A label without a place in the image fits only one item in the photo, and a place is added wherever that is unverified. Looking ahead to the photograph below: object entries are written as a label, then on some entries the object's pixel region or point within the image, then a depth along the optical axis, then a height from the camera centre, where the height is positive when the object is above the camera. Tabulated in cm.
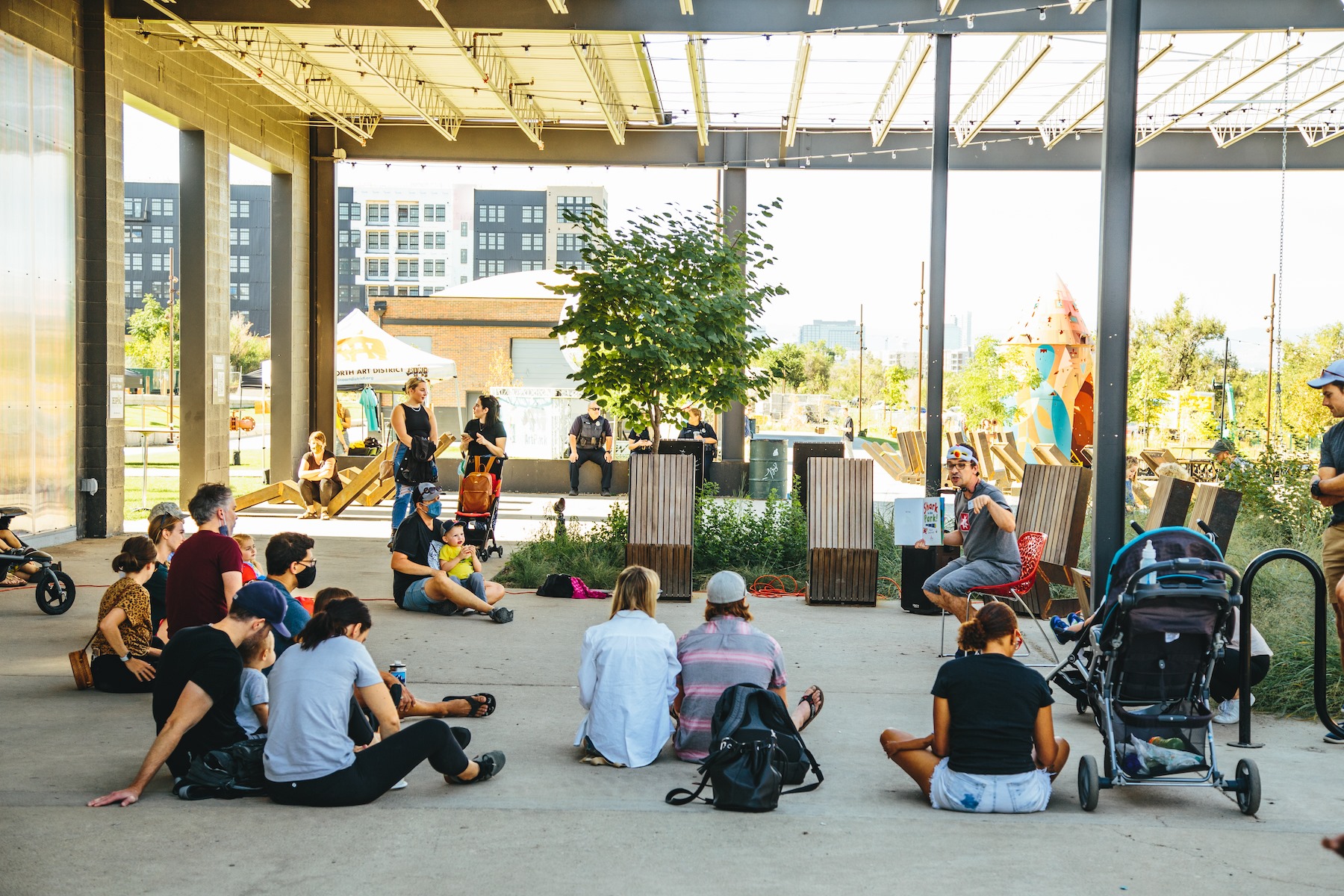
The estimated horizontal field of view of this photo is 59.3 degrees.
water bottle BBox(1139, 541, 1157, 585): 574 -72
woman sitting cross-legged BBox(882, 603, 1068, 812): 496 -137
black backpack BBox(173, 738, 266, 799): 507 -165
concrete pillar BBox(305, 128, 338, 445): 2247 +208
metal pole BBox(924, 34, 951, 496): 1397 +193
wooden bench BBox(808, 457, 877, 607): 1097 -124
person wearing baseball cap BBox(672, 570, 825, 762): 571 -126
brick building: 5631 +337
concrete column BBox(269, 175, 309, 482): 2158 +108
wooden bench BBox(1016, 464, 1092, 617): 994 -94
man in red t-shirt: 659 -104
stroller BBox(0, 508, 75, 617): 971 -155
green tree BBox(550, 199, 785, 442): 1183 +87
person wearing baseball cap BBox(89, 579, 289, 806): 503 -133
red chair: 838 -126
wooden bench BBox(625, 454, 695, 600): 1108 -112
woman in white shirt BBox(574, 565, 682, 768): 569 -140
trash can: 2008 -107
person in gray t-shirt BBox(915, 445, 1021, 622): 838 -100
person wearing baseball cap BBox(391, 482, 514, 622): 980 -146
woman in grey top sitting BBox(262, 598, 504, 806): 492 -142
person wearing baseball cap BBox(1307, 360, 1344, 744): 634 -40
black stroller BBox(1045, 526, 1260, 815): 521 -121
